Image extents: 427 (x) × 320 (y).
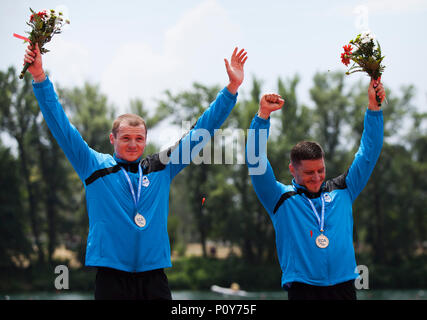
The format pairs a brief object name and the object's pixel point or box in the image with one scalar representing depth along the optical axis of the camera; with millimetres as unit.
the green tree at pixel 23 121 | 39594
